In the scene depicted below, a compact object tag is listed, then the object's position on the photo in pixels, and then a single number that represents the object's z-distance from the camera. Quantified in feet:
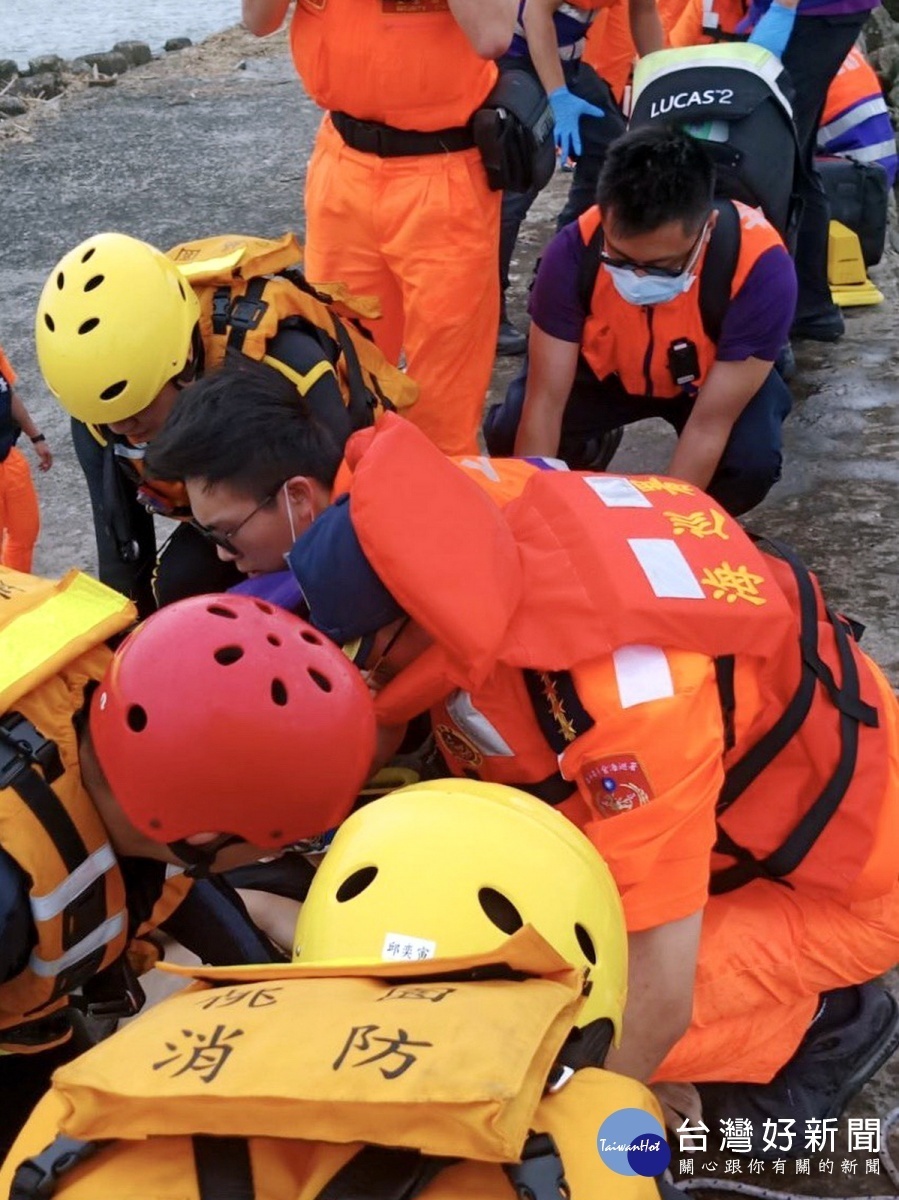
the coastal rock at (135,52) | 37.91
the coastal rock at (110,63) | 37.06
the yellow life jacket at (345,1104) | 4.21
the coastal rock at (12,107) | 33.37
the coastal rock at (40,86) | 34.81
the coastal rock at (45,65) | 37.11
